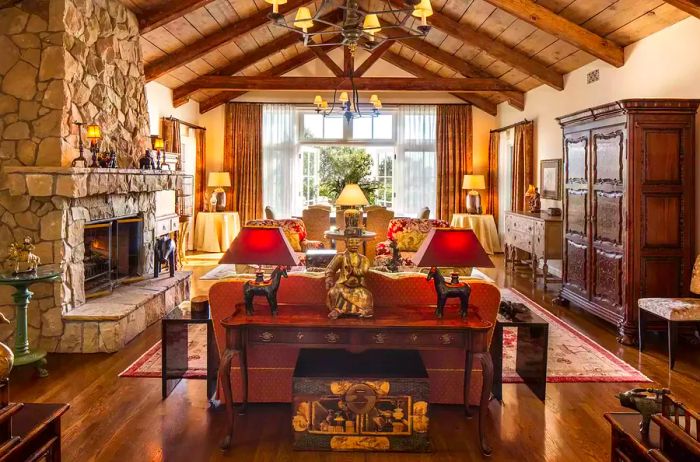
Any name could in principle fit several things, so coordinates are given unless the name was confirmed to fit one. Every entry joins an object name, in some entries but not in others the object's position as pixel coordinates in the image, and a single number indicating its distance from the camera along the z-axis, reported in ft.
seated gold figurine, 9.00
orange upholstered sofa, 10.09
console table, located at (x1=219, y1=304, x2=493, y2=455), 8.63
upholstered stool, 12.79
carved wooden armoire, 14.66
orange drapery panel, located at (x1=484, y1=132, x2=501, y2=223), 33.81
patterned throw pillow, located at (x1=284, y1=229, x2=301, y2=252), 22.17
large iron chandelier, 11.69
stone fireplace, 13.75
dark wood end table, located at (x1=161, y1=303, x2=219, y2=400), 10.84
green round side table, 11.96
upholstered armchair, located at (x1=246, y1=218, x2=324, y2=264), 22.18
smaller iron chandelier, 25.23
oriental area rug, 12.29
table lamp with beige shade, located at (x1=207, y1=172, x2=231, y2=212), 32.58
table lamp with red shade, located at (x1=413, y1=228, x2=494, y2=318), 9.02
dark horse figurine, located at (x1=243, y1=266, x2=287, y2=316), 9.18
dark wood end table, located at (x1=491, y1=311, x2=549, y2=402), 10.64
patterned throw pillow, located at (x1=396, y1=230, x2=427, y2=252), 21.85
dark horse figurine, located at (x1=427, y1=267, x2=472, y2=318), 9.13
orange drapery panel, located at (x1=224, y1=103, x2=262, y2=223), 34.22
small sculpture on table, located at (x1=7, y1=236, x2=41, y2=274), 12.08
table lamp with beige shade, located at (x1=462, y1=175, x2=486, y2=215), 32.40
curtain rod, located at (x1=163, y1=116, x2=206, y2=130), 27.95
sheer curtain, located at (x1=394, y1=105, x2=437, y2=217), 34.58
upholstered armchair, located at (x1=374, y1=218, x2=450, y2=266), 21.74
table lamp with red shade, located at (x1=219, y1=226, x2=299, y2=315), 9.18
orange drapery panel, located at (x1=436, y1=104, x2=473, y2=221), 34.32
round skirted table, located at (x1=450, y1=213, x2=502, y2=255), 32.40
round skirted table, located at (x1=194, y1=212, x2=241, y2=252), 32.12
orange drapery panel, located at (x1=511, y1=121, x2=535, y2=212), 28.37
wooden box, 8.66
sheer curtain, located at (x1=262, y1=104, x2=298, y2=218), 34.50
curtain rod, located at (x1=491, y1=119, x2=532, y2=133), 28.68
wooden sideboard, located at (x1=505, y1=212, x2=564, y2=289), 22.27
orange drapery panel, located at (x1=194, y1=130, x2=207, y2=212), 33.24
